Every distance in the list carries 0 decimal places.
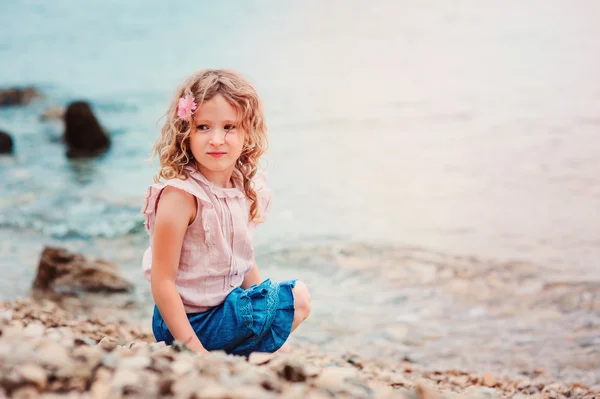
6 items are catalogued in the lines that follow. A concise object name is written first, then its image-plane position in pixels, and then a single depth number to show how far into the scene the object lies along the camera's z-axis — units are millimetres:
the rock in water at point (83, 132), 8578
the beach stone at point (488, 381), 2670
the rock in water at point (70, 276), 3951
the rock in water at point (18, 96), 10477
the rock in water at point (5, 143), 8196
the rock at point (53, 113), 9906
